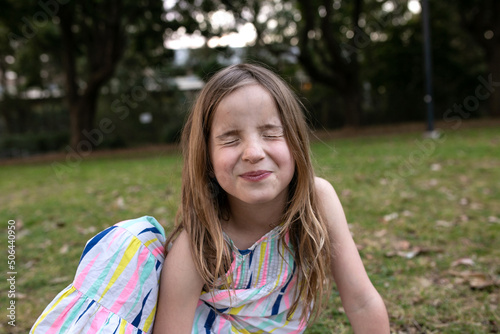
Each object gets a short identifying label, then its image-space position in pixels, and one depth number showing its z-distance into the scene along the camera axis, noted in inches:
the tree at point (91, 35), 478.6
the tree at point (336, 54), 550.3
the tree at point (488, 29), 554.6
